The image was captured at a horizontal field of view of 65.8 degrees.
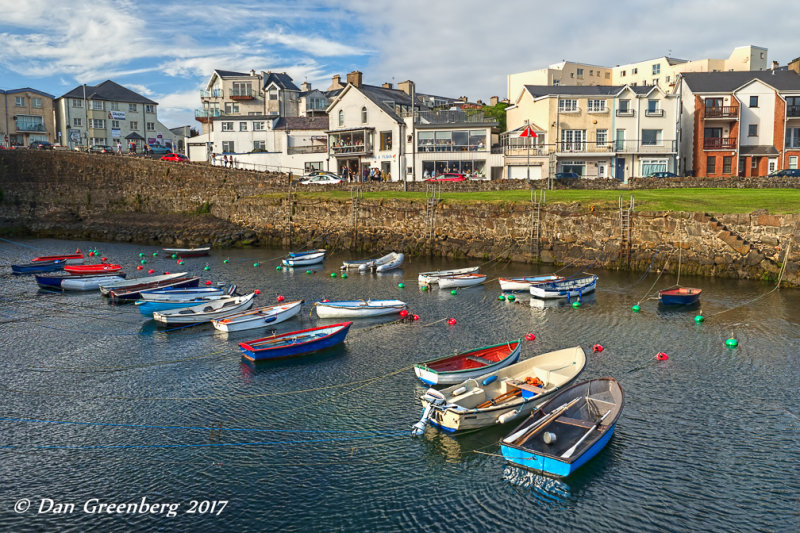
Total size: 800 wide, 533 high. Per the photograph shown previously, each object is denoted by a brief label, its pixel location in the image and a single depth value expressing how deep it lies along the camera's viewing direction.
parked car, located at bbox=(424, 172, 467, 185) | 66.74
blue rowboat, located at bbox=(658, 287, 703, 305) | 32.72
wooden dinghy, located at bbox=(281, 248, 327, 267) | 48.76
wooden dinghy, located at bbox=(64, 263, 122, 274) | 43.06
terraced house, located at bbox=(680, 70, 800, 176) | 70.38
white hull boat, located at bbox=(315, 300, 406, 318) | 31.64
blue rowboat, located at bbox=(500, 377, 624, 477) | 15.62
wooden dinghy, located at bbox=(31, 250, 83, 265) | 48.25
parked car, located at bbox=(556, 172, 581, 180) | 64.85
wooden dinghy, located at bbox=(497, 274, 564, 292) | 37.25
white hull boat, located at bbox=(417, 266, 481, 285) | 39.88
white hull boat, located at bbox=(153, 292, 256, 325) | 30.34
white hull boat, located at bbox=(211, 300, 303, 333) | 29.12
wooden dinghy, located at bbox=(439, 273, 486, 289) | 39.28
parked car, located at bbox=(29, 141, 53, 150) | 86.84
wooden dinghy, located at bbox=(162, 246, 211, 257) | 54.53
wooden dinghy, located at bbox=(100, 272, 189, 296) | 37.59
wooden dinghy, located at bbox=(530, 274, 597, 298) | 35.16
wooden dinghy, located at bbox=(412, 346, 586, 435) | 17.88
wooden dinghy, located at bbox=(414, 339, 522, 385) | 21.34
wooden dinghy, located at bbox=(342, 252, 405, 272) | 46.34
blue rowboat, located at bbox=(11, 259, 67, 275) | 46.69
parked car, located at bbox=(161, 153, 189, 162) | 81.19
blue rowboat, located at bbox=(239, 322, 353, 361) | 24.70
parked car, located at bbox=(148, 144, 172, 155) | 92.62
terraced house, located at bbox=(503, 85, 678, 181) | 69.75
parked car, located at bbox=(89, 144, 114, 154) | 84.35
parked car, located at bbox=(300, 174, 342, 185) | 68.90
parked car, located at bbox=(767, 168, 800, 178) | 59.94
